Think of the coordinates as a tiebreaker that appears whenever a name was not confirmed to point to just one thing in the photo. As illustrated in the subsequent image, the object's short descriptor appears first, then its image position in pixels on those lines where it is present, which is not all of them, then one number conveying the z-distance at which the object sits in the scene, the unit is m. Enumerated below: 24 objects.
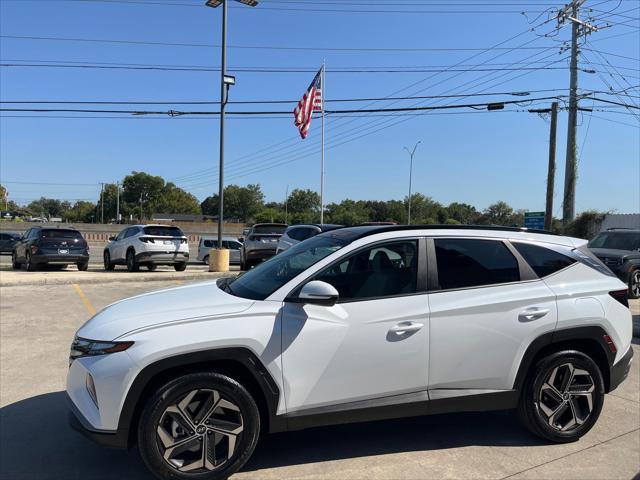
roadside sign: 29.56
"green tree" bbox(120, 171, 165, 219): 137.50
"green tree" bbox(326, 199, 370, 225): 83.61
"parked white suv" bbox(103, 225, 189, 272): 16.83
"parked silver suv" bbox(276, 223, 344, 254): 14.45
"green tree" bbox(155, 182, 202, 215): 140.75
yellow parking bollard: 17.44
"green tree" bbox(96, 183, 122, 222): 139.75
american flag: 26.16
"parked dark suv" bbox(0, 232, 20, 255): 32.47
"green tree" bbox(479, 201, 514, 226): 95.38
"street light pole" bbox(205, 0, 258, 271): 17.42
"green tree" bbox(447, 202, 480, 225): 106.44
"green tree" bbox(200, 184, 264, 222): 154.12
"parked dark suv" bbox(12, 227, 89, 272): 16.91
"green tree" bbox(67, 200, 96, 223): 150.38
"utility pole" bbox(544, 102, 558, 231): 26.42
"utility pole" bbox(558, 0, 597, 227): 27.38
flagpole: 32.17
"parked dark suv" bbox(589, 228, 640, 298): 12.59
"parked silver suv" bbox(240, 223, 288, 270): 18.73
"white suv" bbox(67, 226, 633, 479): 3.19
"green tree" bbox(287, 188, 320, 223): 139.12
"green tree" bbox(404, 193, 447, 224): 89.56
